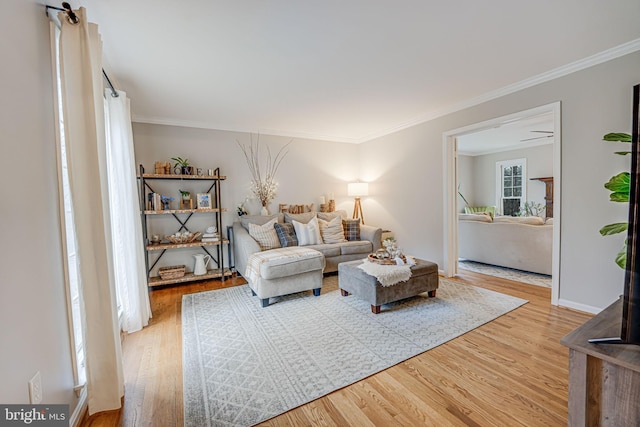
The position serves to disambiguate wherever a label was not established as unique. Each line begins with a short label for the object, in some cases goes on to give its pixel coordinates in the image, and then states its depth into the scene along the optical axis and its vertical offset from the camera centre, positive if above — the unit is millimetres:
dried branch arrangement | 4699 +521
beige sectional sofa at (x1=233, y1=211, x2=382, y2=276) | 3820 -703
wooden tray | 3036 -708
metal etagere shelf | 3768 -318
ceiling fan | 5288 +1196
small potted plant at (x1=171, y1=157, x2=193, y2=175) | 3980 +519
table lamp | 5297 +170
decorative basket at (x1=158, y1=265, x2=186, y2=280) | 3861 -964
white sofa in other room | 3959 -762
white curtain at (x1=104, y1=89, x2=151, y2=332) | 2498 -42
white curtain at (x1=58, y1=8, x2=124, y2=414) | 1467 -5
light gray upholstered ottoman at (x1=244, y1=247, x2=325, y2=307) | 3020 -810
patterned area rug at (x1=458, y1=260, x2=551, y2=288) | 3766 -1213
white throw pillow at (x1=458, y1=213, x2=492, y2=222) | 4766 -412
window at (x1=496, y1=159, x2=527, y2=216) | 7172 +206
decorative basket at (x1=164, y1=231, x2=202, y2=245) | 3895 -503
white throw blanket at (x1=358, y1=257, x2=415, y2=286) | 2764 -770
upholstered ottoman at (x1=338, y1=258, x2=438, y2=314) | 2768 -938
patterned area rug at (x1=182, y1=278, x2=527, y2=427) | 1665 -1177
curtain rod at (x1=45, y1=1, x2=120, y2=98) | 1371 +987
